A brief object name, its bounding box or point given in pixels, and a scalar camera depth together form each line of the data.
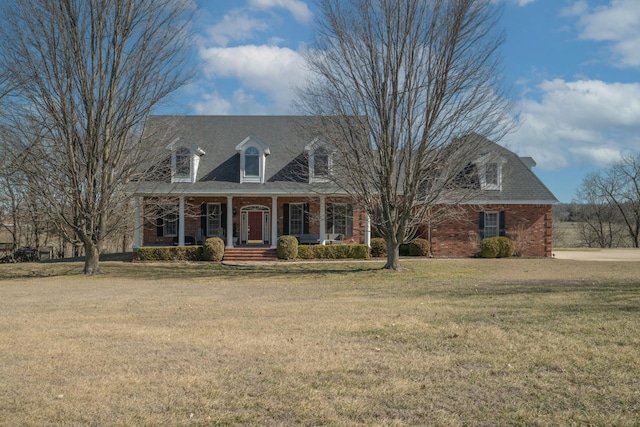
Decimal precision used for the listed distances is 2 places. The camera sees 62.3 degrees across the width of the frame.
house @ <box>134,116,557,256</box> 25.94
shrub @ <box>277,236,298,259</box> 24.81
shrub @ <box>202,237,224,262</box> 24.66
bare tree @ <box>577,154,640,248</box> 50.03
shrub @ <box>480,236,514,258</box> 26.12
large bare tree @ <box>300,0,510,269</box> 17.78
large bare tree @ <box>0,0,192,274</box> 18.02
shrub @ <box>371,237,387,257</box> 26.17
